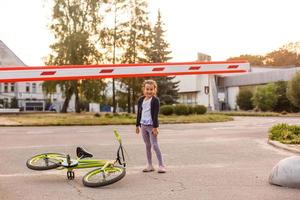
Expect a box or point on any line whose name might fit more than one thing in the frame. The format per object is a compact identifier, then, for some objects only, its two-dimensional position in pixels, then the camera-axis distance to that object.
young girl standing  8.77
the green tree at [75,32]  42.12
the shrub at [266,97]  56.81
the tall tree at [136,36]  50.34
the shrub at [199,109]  42.81
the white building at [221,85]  73.34
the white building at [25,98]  87.38
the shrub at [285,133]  14.18
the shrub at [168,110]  41.41
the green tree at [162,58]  52.66
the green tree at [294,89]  45.59
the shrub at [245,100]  65.69
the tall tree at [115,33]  48.44
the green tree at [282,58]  96.25
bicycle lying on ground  7.52
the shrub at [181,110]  41.12
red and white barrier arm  9.18
